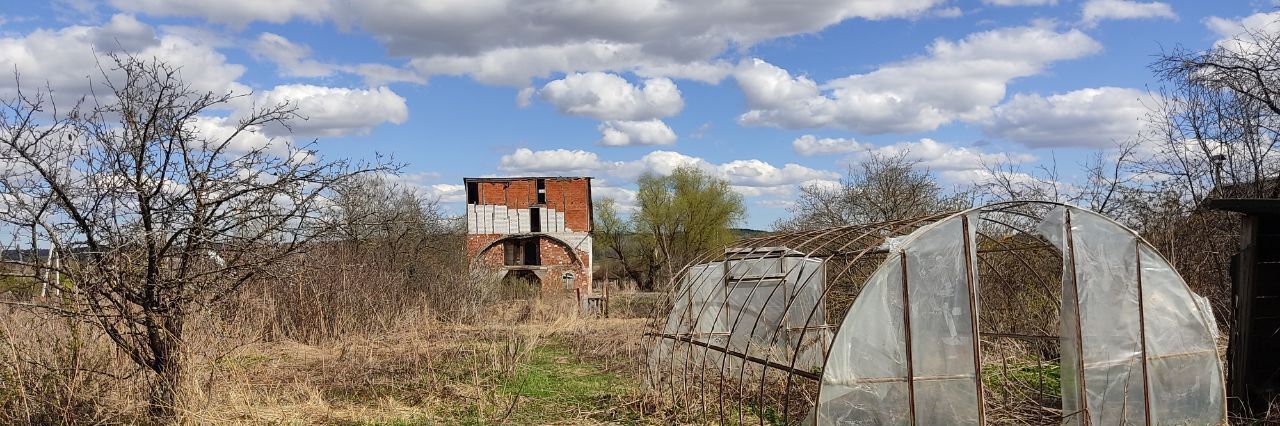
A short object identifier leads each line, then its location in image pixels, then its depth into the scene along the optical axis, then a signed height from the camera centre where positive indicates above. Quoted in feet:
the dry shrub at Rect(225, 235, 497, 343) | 48.49 -1.62
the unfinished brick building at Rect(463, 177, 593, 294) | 111.96 +5.86
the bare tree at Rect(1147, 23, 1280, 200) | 38.55 +6.22
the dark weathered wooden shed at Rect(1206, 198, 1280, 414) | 25.76 -1.91
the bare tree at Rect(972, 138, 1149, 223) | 44.86 +3.22
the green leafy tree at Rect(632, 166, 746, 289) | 146.00 +8.60
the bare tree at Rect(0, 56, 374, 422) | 23.40 +1.38
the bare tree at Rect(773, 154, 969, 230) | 65.16 +4.75
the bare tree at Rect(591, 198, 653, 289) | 151.74 +4.84
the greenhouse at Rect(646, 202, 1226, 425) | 22.91 -2.29
